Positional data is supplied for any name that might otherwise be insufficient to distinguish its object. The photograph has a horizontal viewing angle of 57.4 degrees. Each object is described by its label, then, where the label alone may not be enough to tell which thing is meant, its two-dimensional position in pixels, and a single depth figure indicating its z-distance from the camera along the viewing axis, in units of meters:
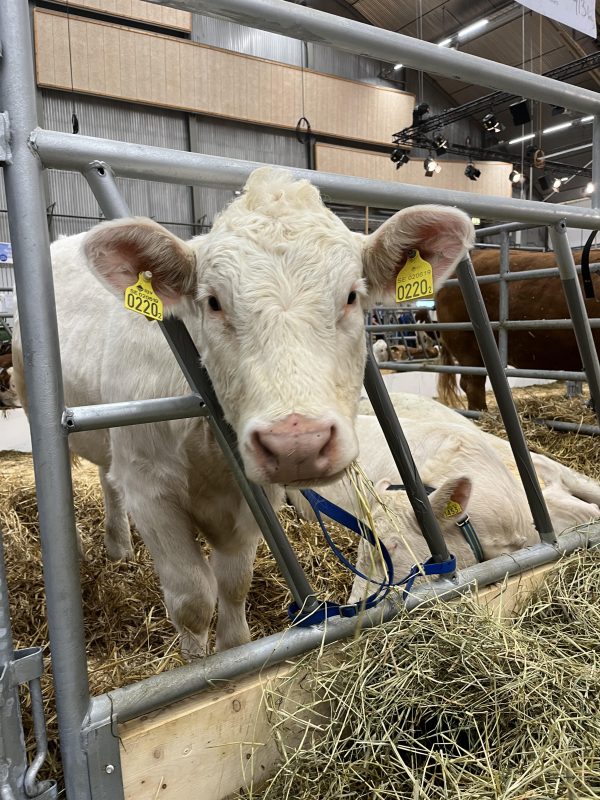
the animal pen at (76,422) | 0.95
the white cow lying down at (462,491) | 1.88
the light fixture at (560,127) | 18.34
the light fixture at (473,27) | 14.83
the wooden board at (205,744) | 1.00
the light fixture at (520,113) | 11.04
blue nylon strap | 1.23
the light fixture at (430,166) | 14.10
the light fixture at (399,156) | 13.87
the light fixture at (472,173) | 14.91
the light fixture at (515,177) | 14.62
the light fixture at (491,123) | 13.31
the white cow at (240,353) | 1.00
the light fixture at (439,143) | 14.16
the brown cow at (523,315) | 4.86
